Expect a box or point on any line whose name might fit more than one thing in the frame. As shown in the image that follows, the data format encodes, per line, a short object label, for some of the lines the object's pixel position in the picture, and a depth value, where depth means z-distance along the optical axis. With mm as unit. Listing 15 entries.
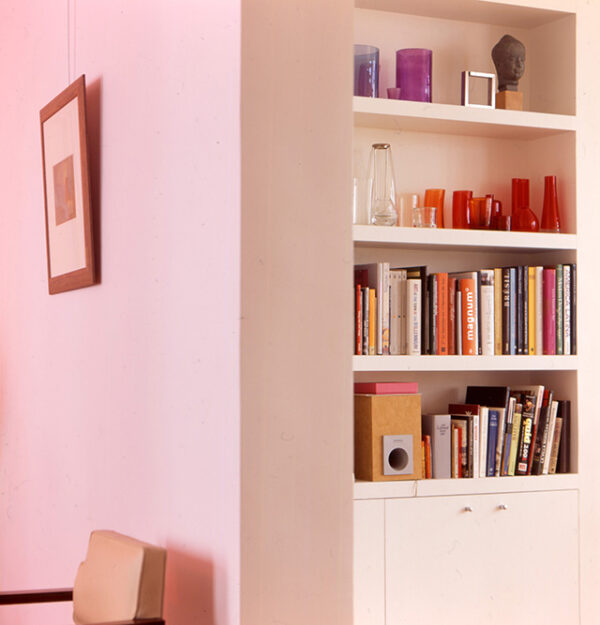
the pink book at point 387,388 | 3438
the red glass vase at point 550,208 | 3684
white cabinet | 3369
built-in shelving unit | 3410
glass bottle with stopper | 3531
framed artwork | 2674
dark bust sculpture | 3652
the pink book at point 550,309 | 3668
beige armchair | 2014
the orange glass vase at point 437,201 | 3627
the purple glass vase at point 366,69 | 3492
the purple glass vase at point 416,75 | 3562
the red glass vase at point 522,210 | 3688
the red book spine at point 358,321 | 3430
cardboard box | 3400
